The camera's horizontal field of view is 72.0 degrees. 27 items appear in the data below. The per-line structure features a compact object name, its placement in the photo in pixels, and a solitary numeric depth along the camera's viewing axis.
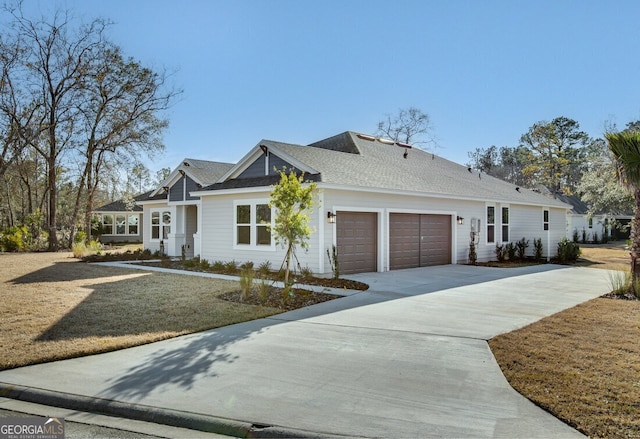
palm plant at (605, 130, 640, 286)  10.83
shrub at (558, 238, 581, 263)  20.41
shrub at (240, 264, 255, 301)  9.65
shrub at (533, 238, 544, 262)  20.84
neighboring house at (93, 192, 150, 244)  35.00
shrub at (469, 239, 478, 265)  18.17
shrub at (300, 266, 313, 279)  12.83
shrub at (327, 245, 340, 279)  12.50
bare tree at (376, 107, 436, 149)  37.78
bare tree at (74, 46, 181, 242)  26.38
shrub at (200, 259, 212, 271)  15.50
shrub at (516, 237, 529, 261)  20.72
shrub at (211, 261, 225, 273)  14.99
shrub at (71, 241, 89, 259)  20.64
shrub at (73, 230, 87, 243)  26.18
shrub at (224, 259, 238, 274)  14.69
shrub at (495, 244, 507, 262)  19.84
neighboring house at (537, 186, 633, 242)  39.59
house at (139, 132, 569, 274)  13.89
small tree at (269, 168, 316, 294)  10.27
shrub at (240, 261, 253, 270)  14.86
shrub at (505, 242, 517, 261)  20.20
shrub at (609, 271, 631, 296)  10.40
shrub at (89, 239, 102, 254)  21.45
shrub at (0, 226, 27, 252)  25.33
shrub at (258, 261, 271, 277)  13.48
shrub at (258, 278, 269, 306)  9.34
